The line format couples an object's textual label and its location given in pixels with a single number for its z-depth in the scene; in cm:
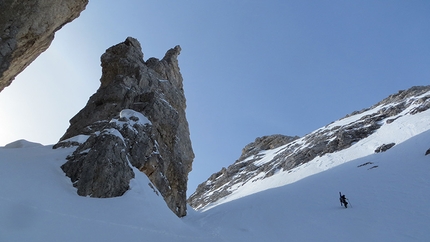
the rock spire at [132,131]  1589
